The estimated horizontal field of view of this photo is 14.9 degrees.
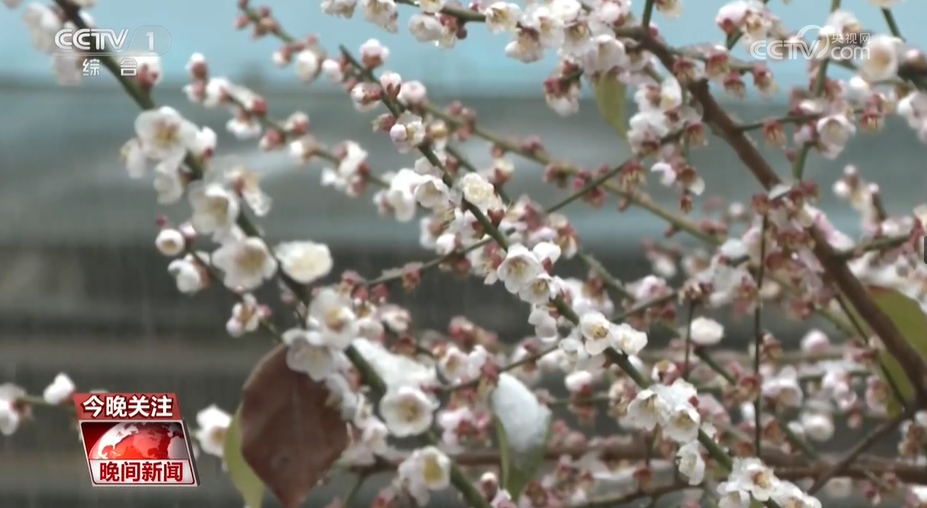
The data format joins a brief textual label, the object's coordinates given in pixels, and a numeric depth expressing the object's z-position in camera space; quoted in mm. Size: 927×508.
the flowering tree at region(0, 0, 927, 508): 1354
